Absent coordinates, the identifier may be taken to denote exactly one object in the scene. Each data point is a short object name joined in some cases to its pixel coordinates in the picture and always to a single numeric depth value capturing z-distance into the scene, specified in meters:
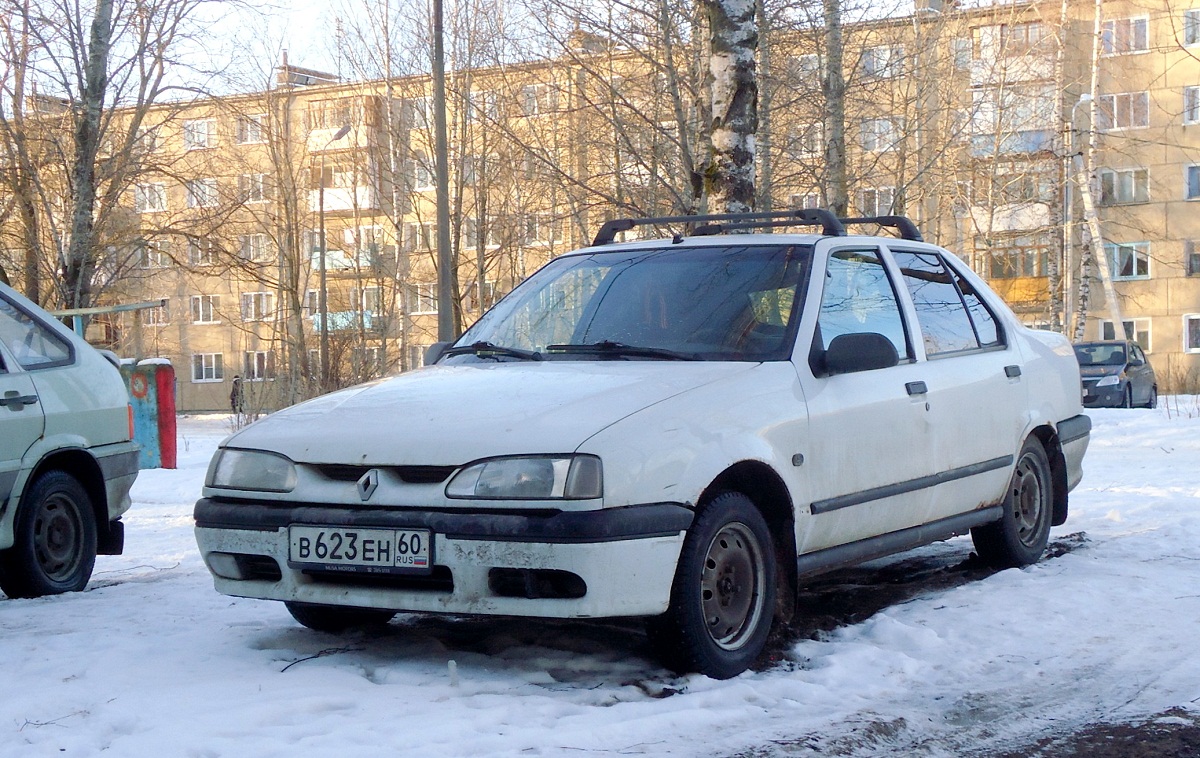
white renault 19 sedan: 4.25
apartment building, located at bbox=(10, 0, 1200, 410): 20.91
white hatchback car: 6.30
